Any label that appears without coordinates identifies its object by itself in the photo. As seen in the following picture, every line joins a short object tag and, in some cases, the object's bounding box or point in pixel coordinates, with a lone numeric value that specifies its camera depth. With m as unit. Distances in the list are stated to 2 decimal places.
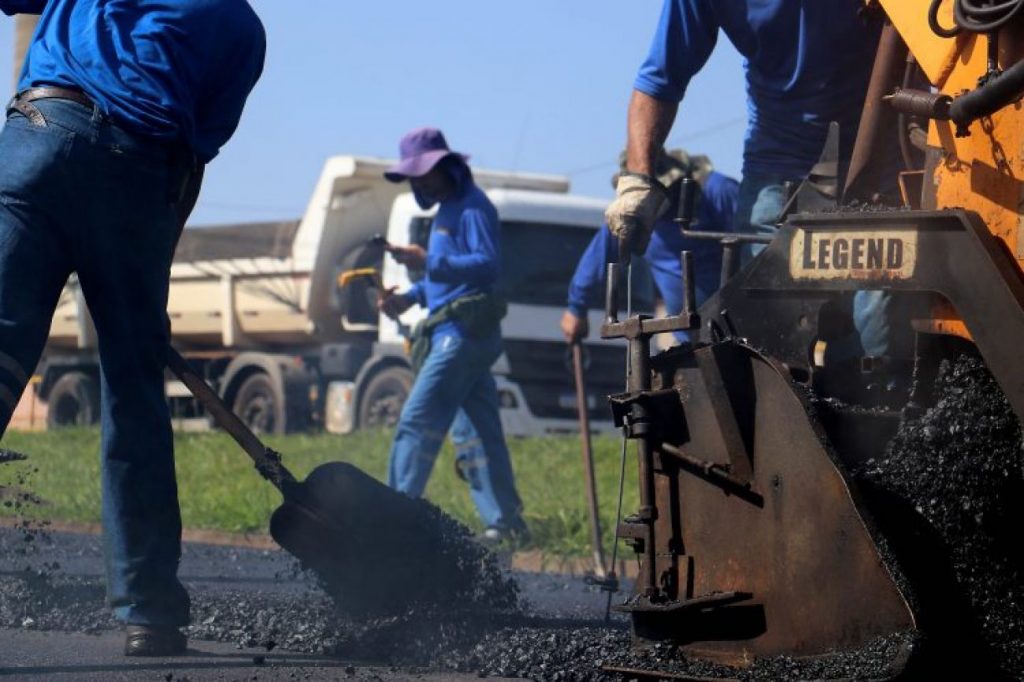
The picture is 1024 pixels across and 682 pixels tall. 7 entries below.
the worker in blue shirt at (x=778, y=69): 5.41
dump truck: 16.78
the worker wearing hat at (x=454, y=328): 9.35
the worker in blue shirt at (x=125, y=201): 4.57
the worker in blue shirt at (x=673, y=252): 7.95
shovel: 5.16
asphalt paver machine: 3.42
